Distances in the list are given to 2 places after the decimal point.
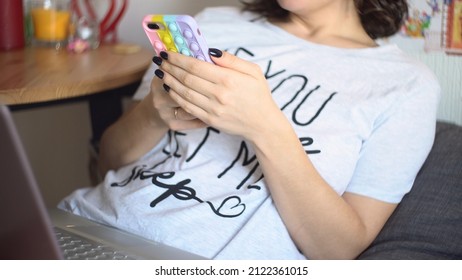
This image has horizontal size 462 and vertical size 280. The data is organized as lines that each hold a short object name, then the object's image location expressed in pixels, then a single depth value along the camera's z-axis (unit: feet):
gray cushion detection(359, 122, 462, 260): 6.09
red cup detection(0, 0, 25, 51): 7.79
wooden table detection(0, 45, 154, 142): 6.78
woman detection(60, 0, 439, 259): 5.90
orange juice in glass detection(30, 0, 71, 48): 7.95
